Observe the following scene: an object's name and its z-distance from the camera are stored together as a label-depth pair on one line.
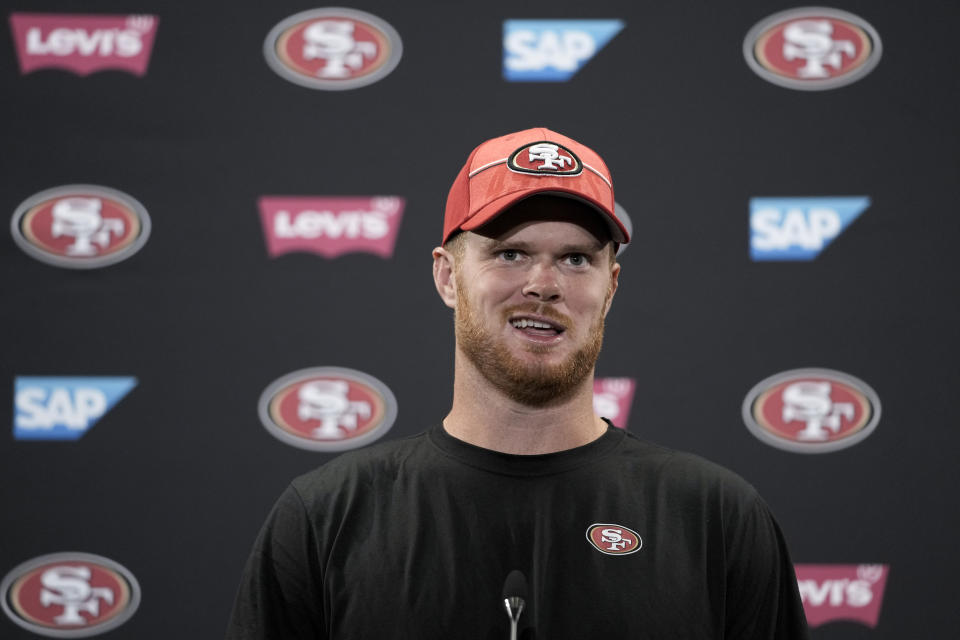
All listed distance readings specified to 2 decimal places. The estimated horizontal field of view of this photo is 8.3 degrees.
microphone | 5.87
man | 5.96
